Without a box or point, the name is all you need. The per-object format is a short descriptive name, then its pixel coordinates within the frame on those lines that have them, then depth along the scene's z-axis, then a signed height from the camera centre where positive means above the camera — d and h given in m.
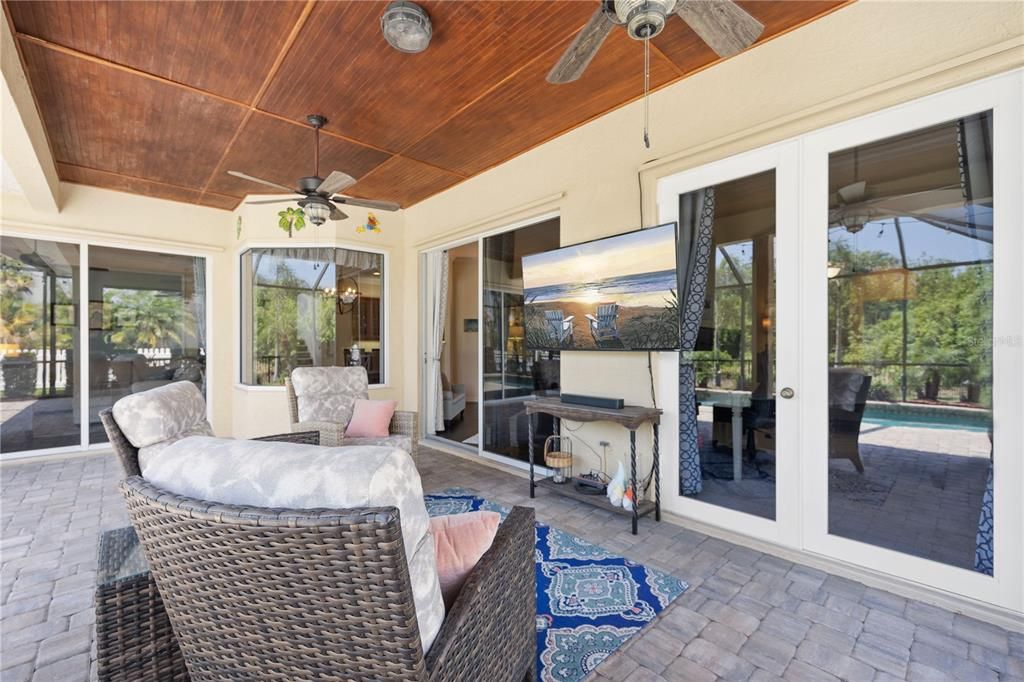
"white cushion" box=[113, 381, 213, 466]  1.84 -0.31
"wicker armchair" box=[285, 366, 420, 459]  3.39 -0.67
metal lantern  3.55 -0.94
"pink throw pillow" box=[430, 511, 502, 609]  1.23 -0.58
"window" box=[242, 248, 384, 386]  5.59 +0.43
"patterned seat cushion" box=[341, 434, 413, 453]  3.48 -0.77
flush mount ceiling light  2.33 +1.71
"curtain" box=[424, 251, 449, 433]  5.66 +0.18
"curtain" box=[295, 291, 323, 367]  5.61 +0.29
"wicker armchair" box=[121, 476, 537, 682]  0.81 -0.51
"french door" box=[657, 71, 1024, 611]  2.03 -0.01
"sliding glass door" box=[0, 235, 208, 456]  4.80 +0.14
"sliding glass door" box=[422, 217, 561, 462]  4.45 -0.10
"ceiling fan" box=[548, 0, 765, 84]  1.66 +1.31
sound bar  3.19 -0.44
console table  2.98 -0.54
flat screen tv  3.05 +0.36
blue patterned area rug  1.82 -1.26
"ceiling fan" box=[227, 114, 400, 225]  3.43 +1.21
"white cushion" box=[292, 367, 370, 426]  3.92 -0.44
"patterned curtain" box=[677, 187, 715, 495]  3.05 +0.28
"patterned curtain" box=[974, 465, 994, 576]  2.05 -0.93
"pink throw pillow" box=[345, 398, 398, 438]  3.66 -0.64
